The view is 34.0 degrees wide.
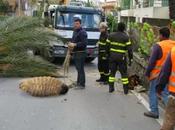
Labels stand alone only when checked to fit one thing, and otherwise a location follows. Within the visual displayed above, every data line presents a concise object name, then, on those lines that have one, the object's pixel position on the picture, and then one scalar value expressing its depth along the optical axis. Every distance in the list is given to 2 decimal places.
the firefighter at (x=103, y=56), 8.72
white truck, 11.80
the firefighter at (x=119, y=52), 7.59
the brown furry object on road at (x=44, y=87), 7.23
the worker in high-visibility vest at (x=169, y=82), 3.84
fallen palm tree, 9.19
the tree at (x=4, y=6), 31.84
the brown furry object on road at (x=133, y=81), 8.08
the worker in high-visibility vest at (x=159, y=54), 5.31
